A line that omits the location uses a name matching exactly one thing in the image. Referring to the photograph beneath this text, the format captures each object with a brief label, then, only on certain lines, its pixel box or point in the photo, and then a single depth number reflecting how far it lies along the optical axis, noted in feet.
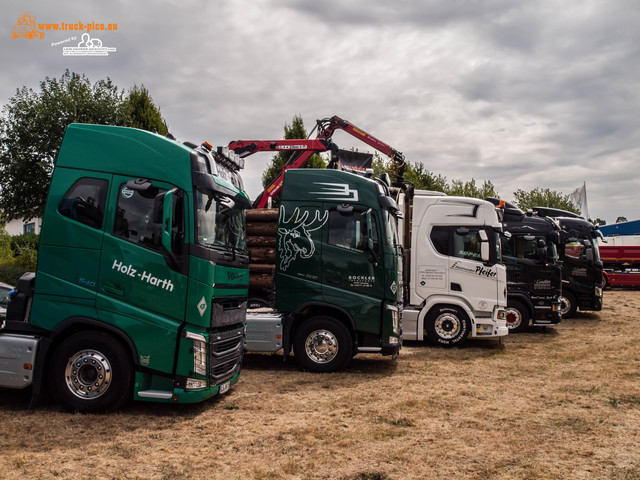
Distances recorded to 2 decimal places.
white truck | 35.68
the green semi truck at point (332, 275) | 27.25
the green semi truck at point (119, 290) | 18.79
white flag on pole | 138.00
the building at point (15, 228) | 130.31
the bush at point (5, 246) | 63.46
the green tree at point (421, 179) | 117.22
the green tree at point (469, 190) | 149.89
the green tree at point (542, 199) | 175.63
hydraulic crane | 40.70
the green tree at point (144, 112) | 82.43
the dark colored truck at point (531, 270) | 45.32
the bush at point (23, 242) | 65.07
